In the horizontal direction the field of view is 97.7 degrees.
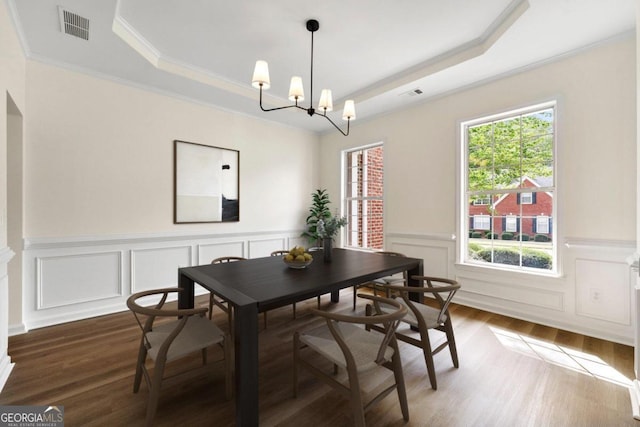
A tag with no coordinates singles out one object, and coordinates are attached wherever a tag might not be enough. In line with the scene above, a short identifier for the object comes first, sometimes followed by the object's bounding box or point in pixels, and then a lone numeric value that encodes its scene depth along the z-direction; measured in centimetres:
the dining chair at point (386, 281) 259
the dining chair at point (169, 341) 154
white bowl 238
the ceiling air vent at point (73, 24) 232
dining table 147
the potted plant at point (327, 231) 270
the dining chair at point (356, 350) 145
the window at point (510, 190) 311
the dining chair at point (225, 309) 256
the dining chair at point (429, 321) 196
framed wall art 390
